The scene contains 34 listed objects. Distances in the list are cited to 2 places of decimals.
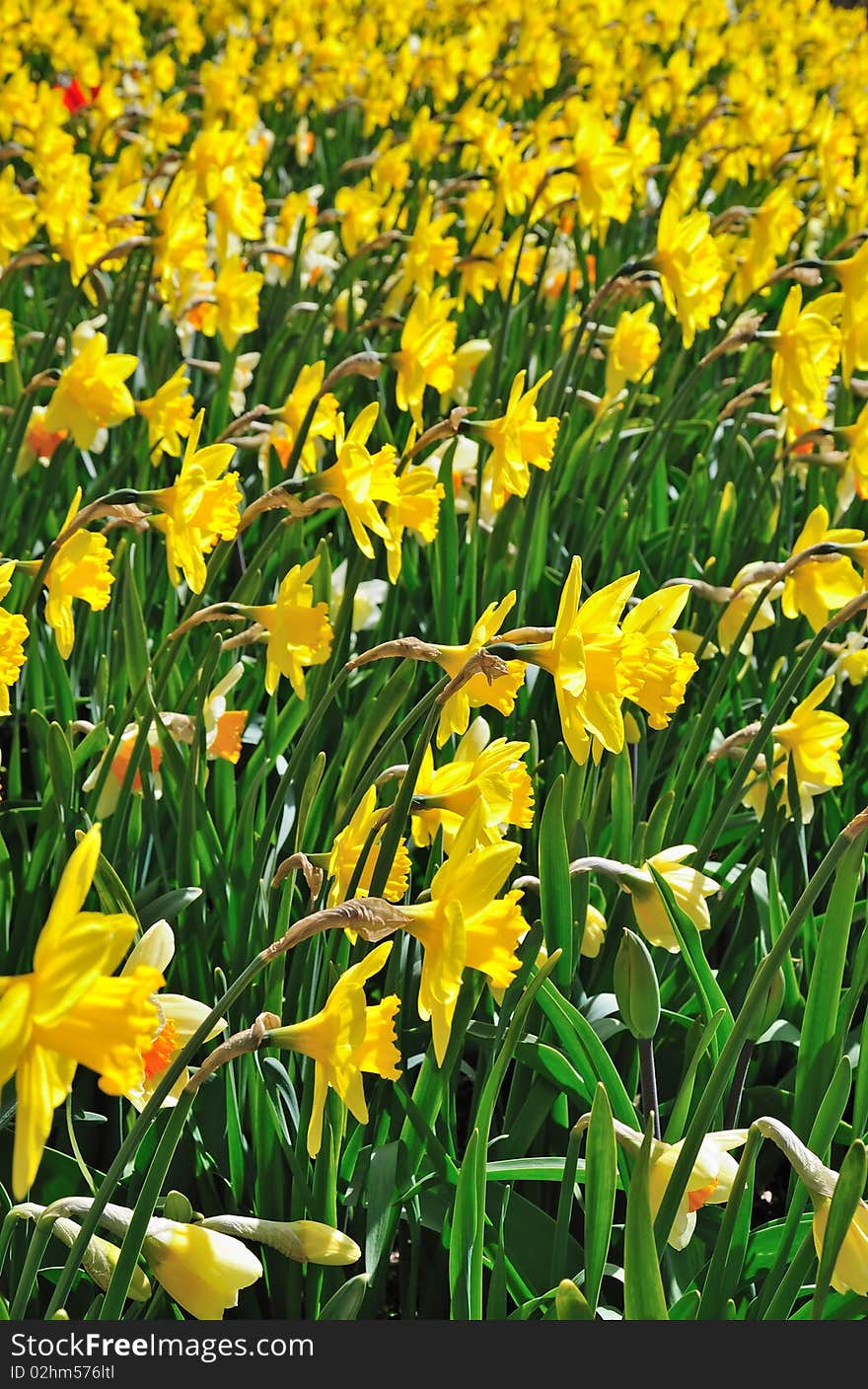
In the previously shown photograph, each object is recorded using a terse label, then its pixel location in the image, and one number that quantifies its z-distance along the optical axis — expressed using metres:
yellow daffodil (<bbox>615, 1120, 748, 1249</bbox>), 1.41
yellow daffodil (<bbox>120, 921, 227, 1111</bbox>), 1.38
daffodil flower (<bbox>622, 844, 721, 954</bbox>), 1.54
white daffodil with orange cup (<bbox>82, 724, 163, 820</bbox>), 1.65
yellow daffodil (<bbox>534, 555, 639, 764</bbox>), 1.40
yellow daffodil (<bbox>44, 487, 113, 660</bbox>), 1.58
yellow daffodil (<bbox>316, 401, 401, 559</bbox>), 1.58
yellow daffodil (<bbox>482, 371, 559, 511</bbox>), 1.69
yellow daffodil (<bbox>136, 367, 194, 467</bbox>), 1.80
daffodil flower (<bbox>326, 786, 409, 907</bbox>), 1.42
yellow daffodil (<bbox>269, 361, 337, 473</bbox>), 1.75
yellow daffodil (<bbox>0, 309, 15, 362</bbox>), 1.87
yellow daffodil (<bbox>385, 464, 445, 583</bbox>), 1.65
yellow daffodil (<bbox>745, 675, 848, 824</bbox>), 1.61
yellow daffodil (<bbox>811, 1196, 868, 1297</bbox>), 1.34
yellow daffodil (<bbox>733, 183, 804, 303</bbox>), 2.55
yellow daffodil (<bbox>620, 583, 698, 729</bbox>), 1.41
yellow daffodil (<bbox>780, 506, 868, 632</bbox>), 1.67
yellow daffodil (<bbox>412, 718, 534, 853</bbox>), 1.38
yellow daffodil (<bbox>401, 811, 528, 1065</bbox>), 1.29
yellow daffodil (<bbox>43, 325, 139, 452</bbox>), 1.83
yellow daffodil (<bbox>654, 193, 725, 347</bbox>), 2.11
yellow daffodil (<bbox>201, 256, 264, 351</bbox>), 2.28
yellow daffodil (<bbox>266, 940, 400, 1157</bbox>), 1.30
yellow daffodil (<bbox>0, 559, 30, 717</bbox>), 1.38
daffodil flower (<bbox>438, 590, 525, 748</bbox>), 1.44
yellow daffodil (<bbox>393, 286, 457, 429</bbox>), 1.84
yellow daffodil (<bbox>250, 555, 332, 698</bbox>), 1.58
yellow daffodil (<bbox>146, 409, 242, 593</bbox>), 1.59
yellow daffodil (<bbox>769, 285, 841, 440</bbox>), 1.95
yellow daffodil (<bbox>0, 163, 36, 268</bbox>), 2.57
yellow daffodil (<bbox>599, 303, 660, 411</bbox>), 2.32
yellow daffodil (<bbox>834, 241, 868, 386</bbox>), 1.89
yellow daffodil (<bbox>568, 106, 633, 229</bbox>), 2.42
